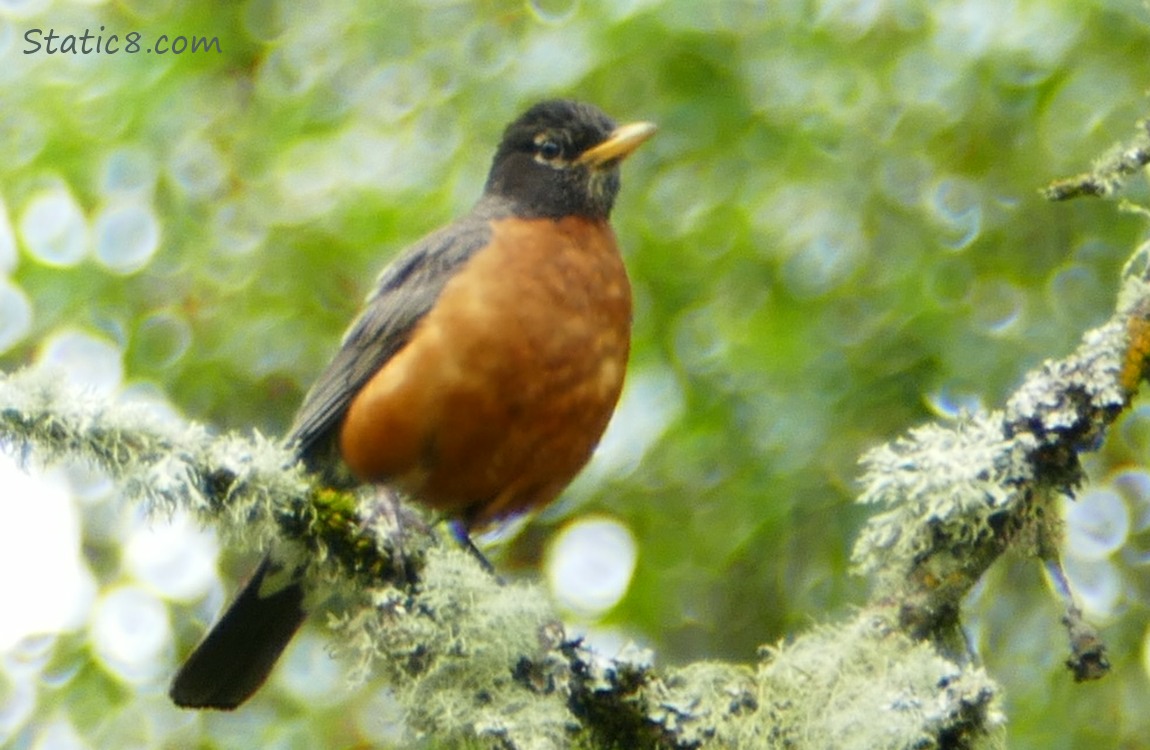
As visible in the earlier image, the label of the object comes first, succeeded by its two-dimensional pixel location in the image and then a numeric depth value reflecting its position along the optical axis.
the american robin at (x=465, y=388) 7.80
